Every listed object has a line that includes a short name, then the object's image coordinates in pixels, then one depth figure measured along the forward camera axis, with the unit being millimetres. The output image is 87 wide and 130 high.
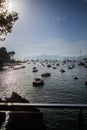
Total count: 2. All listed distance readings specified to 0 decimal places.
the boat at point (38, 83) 37960
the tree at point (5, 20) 9531
